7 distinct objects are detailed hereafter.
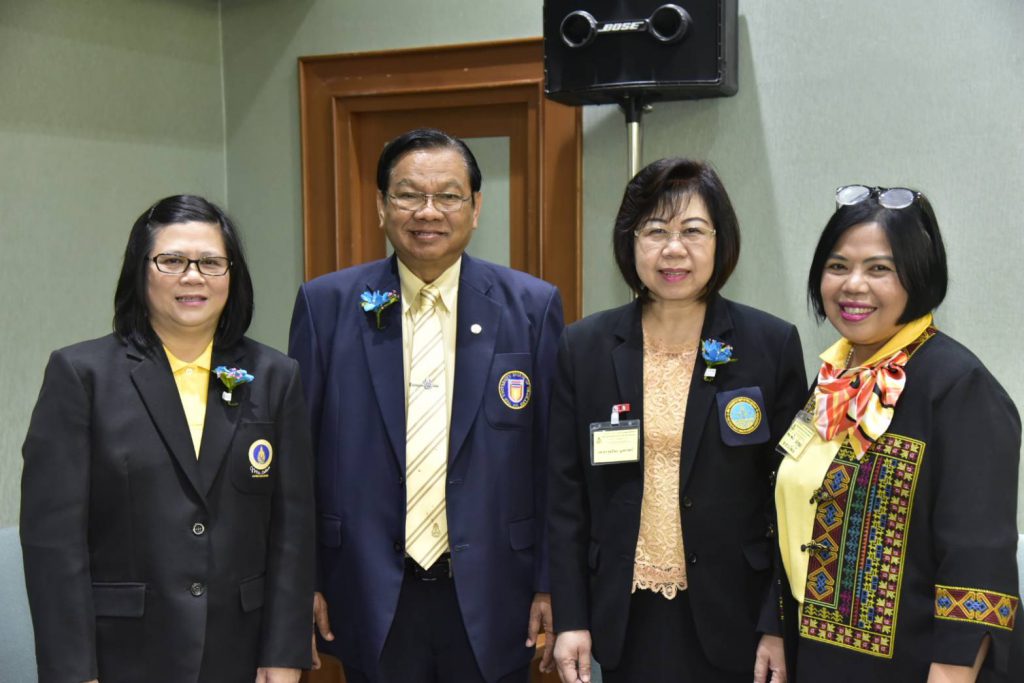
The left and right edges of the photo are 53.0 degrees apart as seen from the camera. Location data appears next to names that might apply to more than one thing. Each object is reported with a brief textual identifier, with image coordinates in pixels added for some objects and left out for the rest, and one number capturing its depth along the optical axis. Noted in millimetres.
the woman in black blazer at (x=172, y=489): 1830
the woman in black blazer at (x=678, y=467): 2010
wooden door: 3758
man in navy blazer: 2199
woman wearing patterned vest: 1708
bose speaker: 3117
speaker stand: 3363
